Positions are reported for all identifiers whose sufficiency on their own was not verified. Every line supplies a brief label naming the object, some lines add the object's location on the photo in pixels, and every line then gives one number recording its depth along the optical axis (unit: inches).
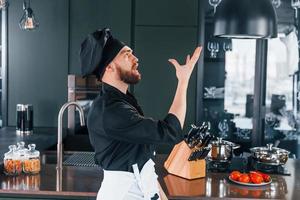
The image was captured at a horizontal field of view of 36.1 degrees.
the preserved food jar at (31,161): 92.3
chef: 66.1
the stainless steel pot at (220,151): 101.2
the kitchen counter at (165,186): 81.4
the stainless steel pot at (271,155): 100.5
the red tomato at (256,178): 87.5
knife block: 91.9
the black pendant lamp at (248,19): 91.3
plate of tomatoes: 87.5
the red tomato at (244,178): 88.0
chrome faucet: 91.4
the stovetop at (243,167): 99.8
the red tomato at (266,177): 89.4
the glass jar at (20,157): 91.4
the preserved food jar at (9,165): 90.5
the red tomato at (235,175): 89.3
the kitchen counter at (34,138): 127.0
